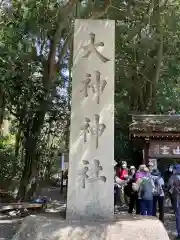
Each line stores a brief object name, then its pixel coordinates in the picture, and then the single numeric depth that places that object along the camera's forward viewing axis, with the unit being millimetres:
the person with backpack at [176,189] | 4582
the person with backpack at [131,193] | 5357
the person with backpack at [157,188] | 5221
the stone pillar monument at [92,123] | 3982
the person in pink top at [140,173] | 5083
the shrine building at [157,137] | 7594
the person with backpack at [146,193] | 4976
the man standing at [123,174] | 6559
